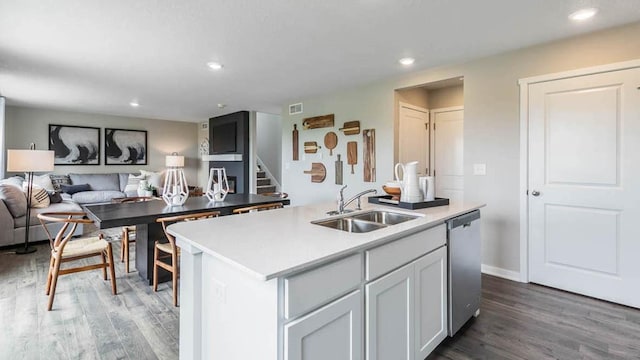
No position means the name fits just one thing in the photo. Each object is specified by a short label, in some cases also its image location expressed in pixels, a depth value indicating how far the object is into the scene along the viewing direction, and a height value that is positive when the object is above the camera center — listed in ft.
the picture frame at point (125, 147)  25.02 +2.47
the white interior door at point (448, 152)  15.19 +1.23
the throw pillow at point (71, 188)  22.03 -0.67
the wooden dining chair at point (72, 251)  8.50 -2.04
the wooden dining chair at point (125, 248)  11.39 -2.53
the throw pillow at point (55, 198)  17.12 -1.02
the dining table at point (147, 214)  8.44 -0.98
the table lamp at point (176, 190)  10.50 -0.39
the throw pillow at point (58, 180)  21.70 -0.12
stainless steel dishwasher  6.69 -1.95
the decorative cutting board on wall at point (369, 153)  14.70 +1.09
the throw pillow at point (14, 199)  13.75 -0.89
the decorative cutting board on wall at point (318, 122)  16.52 +2.91
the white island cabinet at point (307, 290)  3.64 -1.49
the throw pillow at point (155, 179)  24.21 -0.07
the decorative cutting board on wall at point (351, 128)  15.25 +2.37
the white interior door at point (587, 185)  8.75 -0.21
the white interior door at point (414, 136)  14.51 +1.94
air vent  18.56 +3.95
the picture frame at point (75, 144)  22.91 +2.46
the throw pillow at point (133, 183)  23.44 -0.36
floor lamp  13.00 +0.59
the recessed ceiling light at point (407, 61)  11.55 +4.16
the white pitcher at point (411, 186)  7.55 -0.19
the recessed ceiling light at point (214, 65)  11.91 +4.16
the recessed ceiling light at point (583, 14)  7.83 +3.98
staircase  25.90 -0.51
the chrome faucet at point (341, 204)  7.00 -0.56
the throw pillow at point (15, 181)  14.82 -0.14
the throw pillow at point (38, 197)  15.01 -0.87
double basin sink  6.46 -0.89
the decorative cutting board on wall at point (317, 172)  17.03 +0.30
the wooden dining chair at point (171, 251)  8.78 -2.04
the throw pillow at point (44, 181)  19.13 -0.16
